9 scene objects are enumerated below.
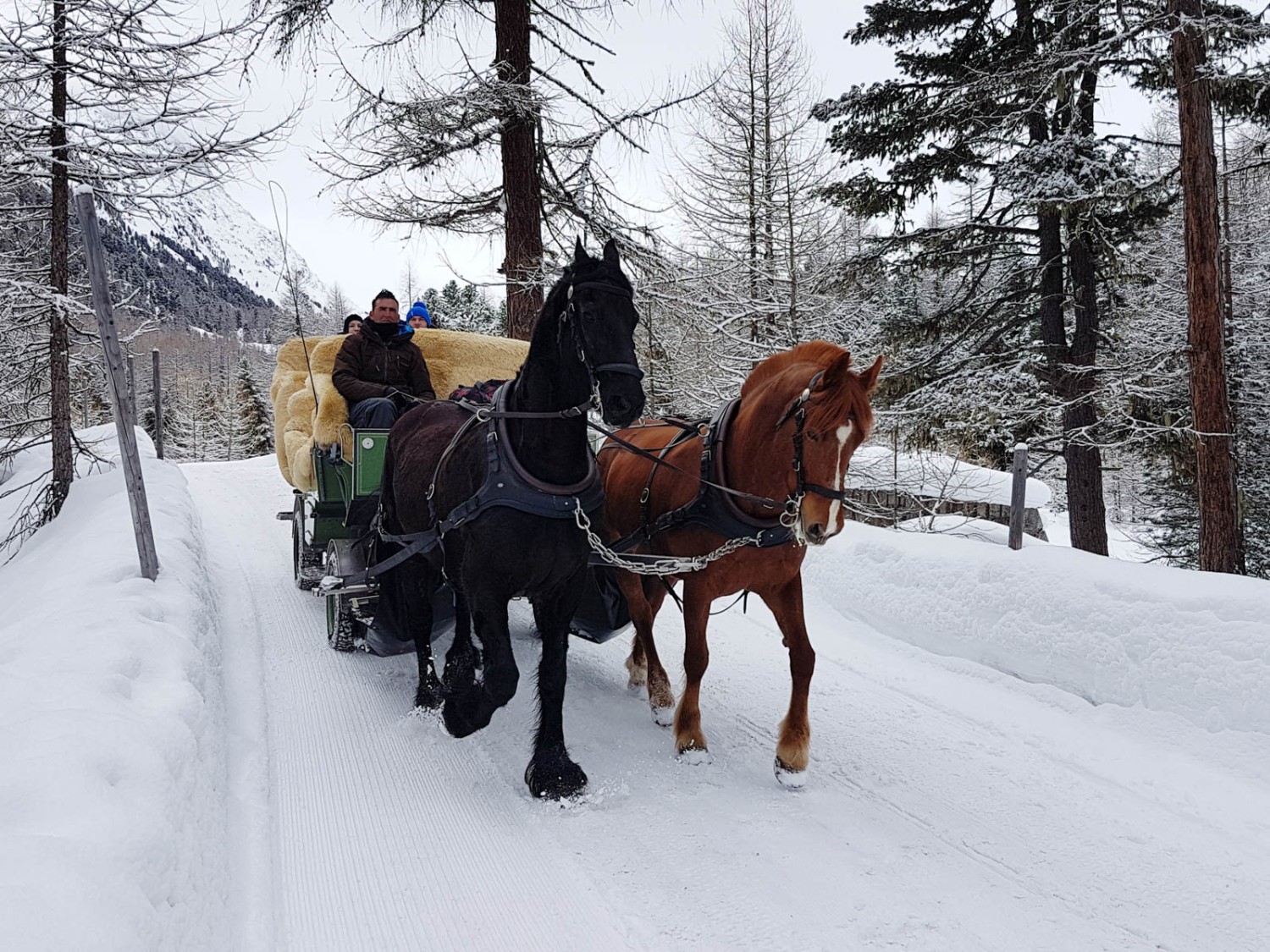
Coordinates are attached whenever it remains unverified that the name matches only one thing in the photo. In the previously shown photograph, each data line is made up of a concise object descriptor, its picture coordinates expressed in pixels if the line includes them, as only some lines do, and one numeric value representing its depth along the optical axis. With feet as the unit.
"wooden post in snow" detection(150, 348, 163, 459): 53.83
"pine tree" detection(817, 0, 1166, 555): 28.58
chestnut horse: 9.84
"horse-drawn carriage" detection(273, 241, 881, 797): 9.82
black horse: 9.33
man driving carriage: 17.02
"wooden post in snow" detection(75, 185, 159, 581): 13.88
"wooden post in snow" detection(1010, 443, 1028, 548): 20.20
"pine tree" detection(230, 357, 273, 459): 126.82
